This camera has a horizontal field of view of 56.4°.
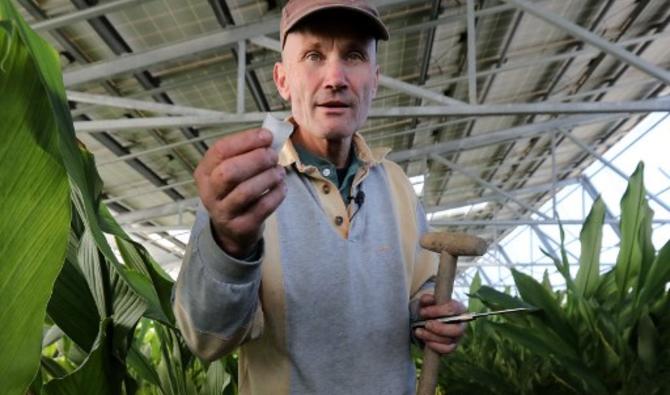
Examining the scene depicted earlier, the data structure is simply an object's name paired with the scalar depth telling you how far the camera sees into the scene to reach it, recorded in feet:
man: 2.28
